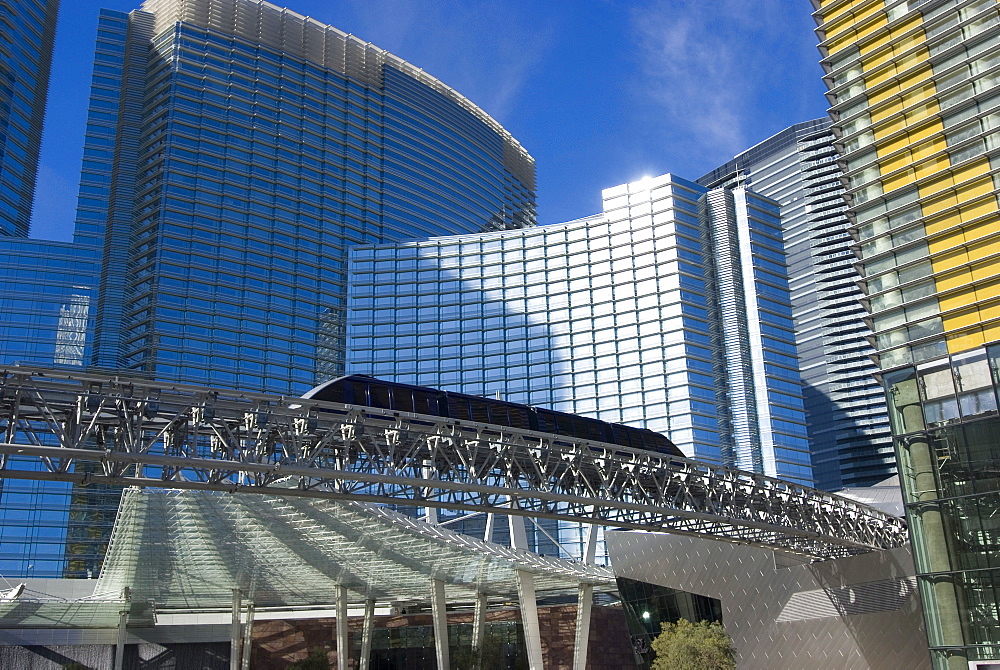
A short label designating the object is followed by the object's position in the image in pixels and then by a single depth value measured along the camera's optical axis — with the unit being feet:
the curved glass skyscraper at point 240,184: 386.11
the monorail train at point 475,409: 121.60
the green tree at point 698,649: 165.37
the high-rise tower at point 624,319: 360.28
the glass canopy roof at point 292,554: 165.48
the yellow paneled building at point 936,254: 102.83
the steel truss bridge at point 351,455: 94.94
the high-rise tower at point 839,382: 597.93
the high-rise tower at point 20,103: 407.03
